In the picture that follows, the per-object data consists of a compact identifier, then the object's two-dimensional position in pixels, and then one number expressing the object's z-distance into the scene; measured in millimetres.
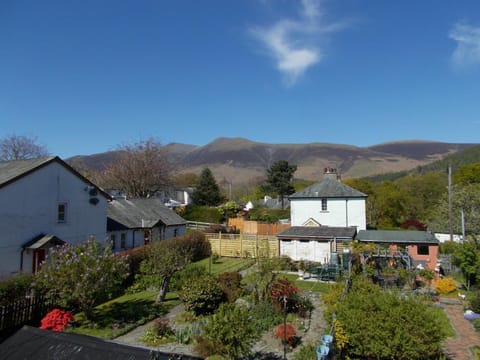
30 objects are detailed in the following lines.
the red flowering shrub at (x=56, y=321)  11906
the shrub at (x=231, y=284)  15703
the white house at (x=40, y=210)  18875
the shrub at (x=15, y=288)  12453
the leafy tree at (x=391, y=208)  48844
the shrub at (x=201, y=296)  14055
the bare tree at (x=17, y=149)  51062
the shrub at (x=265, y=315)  12675
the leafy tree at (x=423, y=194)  54000
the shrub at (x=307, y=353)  9461
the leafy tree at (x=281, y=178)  69250
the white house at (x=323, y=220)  26641
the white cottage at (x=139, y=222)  29344
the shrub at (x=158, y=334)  11278
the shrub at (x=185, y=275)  18688
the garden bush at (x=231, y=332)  8312
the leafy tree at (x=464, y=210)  36125
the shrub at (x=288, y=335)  10916
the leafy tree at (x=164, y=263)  15969
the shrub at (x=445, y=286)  18359
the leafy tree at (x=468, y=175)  55997
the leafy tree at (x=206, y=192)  62062
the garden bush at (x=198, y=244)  28372
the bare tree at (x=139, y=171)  54938
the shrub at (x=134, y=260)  19859
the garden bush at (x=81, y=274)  12219
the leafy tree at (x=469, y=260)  17828
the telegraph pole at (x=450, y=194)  27781
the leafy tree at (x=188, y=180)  94850
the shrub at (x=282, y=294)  14102
